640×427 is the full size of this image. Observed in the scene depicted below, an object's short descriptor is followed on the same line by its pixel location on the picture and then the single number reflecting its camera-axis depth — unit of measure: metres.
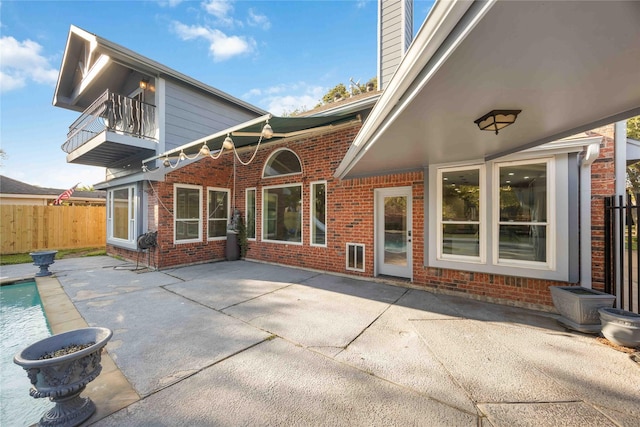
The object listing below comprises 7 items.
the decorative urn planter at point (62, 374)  1.80
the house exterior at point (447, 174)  1.67
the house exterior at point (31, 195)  14.96
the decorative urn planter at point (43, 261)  6.62
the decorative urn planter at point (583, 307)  3.32
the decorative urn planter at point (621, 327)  2.88
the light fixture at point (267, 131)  4.27
